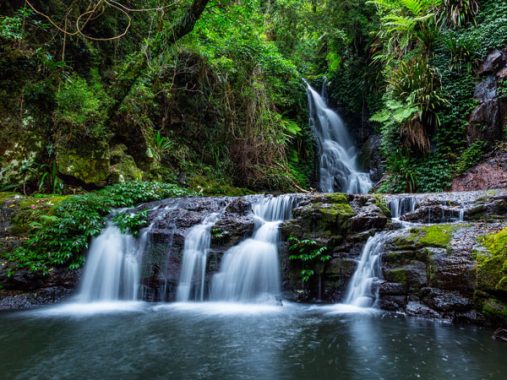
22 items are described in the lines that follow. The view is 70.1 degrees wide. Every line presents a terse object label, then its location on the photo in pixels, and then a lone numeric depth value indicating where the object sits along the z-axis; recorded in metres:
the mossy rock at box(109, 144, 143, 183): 8.87
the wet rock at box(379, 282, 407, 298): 4.88
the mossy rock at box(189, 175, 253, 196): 10.81
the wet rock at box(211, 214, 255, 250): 6.45
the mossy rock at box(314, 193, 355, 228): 5.94
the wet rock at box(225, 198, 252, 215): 7.17
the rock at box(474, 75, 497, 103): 9.94
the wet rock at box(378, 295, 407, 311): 4.82
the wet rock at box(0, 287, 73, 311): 5.61
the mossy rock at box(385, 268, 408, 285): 4.89
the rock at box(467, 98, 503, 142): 9.65
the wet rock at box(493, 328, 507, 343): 3.66
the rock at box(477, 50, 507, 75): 10.04
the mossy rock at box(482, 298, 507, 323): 3.91
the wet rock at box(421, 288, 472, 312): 4.34
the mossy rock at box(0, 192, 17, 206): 6.92
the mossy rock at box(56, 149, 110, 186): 8.38
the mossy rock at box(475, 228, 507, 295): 3.97
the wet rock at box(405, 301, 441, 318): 4.48
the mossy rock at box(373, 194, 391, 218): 6.42
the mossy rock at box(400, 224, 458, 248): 4.87
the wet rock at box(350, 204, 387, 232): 5.83
